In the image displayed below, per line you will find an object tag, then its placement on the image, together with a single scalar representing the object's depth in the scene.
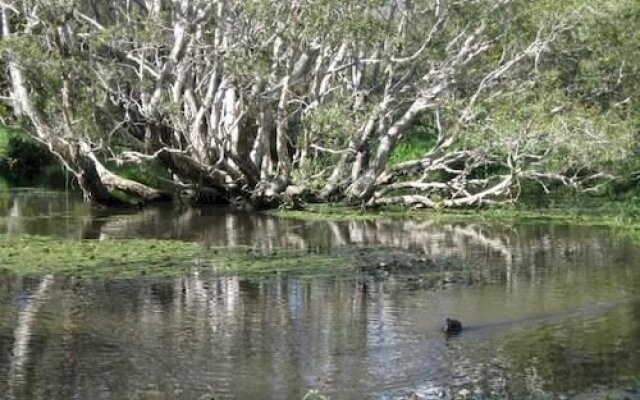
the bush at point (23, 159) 35.75
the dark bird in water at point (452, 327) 12.23
